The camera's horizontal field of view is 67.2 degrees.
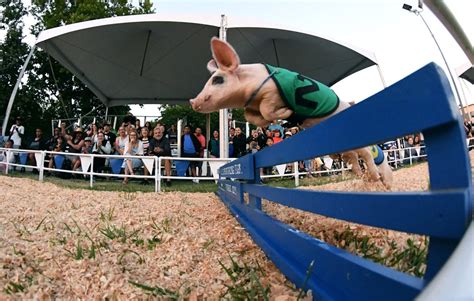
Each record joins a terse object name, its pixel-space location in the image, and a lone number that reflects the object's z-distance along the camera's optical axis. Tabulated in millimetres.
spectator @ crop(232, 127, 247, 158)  8617
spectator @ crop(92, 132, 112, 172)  8273
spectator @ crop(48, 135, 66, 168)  8786
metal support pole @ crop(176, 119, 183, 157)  8972
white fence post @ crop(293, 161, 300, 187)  6845
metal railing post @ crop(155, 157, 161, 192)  6346
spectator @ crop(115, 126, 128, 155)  8086
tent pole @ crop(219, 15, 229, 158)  7965
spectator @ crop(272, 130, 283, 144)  7391
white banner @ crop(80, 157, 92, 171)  7074
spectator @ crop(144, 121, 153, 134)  8191
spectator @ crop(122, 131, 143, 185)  7297
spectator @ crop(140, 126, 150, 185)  7757
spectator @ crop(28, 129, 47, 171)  9789
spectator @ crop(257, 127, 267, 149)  7664
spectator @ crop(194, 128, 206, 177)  8223
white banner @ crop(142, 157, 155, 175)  6637
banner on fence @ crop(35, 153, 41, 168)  7629
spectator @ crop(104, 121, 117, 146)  8570
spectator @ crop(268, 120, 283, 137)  7350
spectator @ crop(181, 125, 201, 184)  7793
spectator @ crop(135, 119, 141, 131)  9117
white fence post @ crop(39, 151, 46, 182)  7250
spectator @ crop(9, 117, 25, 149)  10109
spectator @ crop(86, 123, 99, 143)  8740
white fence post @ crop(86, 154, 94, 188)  6684
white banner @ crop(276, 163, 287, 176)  7281
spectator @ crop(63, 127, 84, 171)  8414
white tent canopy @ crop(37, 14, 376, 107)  9070
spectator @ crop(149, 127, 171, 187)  7379
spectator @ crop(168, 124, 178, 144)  9922
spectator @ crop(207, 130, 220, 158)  9141
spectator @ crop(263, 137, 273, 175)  7352
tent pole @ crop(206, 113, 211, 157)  13766
